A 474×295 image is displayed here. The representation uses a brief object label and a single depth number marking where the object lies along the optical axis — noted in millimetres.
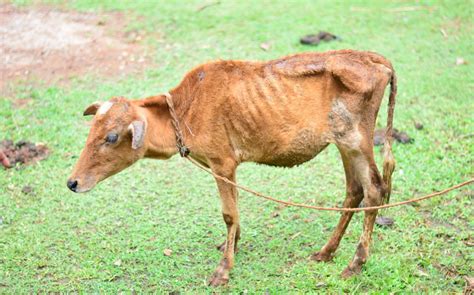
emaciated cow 5234
